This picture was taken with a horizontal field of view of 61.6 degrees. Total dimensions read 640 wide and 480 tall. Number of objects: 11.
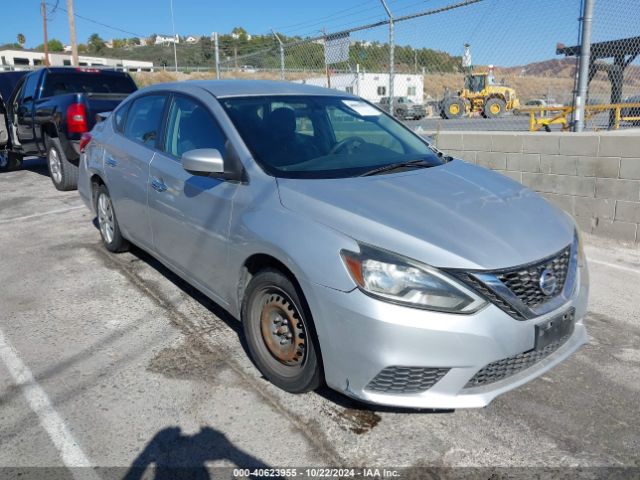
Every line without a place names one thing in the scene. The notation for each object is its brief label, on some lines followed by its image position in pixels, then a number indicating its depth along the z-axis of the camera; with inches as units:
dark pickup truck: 318.3
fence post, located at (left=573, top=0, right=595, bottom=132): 229.0
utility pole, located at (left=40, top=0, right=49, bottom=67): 1805.9
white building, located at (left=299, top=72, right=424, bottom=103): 490.6
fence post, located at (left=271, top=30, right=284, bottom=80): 407.8
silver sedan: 92.5
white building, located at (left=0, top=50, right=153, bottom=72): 2463.1
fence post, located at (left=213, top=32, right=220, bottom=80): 439.9
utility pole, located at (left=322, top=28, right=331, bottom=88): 369.2
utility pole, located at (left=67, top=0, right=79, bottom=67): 1114.1
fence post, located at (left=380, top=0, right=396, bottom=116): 308.0
